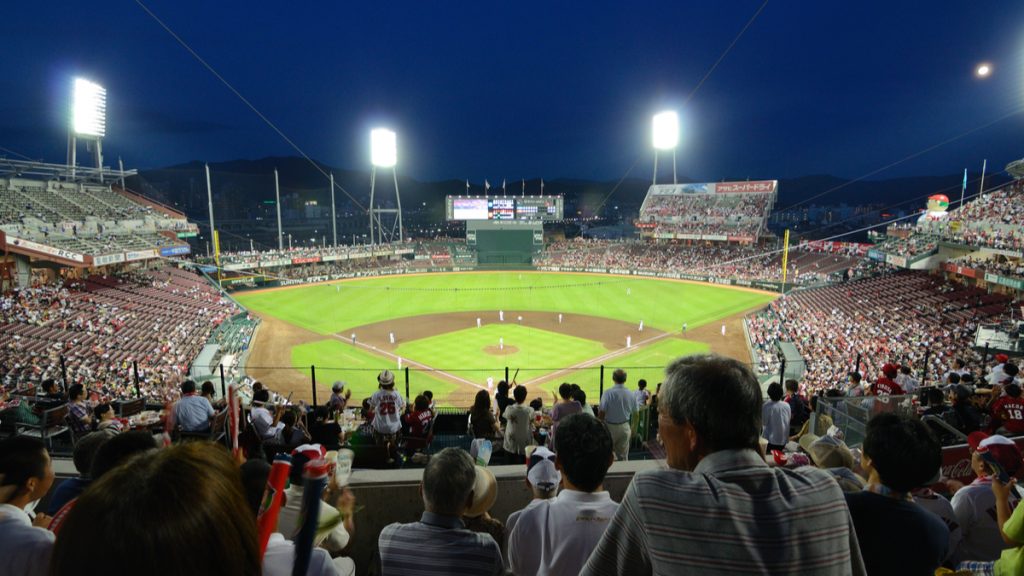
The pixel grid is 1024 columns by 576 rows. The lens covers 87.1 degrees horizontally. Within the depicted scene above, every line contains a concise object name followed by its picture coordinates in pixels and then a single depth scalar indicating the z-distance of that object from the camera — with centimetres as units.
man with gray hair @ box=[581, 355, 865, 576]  164
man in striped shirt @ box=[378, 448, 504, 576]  263
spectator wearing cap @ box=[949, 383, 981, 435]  730
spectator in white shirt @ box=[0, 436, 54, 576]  218
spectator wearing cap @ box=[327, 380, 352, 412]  1062
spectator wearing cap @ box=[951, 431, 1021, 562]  355
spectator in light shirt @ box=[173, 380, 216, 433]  701
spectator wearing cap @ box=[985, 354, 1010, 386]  969
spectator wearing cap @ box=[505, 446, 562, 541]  379
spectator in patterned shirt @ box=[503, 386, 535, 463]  703
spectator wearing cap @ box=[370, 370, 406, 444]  786
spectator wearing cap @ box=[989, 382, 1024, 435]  654
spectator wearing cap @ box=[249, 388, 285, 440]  704
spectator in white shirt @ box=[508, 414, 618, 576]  272
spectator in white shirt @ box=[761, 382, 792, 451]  680
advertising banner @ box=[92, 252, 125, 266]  3484
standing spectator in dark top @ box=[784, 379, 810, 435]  902
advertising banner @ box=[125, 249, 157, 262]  3831
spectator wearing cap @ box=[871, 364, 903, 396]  906
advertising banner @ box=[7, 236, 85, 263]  3021
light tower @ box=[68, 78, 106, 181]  4181
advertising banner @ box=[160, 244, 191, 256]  4266
